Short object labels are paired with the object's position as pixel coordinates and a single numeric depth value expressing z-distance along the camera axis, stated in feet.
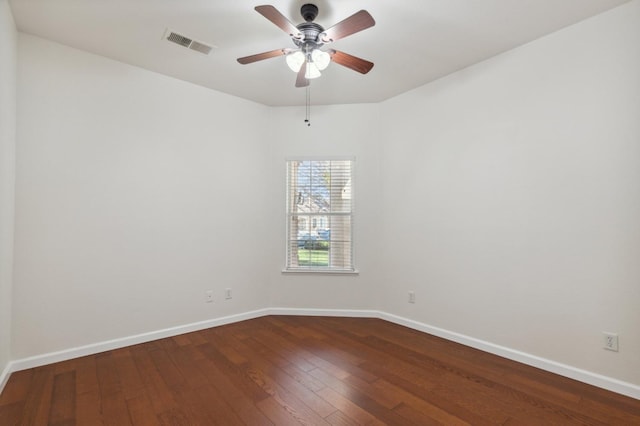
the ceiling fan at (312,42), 6.46
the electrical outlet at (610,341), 7.42
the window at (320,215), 13.28
